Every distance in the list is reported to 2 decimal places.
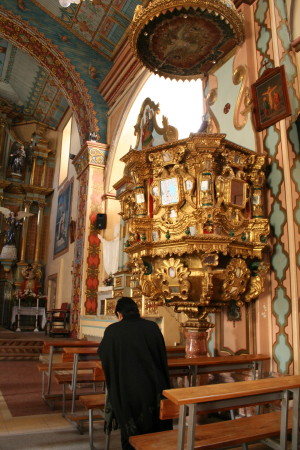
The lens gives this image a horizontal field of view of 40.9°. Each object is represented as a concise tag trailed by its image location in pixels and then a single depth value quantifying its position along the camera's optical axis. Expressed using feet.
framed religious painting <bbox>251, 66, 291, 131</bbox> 13.30
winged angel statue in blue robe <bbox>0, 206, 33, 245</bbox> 44.19
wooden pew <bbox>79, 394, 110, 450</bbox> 9.53
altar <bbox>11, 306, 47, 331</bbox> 36.80
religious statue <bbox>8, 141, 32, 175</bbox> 47.01
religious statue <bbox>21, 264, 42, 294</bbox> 42.91
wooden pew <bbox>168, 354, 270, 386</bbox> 10.55
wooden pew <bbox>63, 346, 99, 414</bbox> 12.00
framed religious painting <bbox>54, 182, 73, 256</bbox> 38.91
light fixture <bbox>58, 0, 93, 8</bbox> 17.25
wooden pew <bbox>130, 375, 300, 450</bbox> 6.35
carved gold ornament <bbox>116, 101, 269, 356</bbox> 12.09
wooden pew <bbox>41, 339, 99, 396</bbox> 14.06
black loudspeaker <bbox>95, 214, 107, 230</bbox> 29.94
